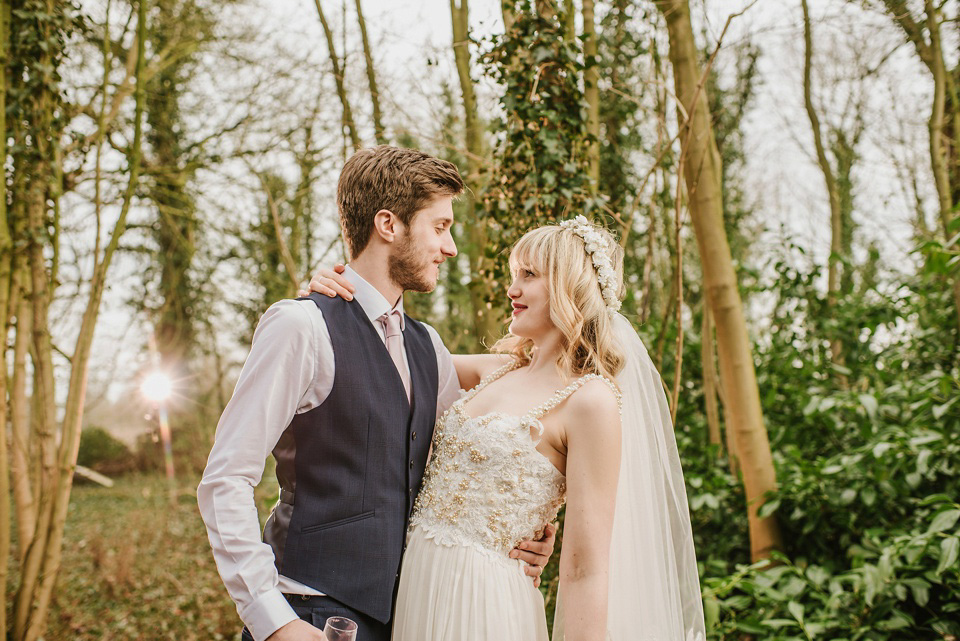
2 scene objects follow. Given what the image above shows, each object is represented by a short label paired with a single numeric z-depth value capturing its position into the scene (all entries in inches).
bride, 69.9
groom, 61.8
